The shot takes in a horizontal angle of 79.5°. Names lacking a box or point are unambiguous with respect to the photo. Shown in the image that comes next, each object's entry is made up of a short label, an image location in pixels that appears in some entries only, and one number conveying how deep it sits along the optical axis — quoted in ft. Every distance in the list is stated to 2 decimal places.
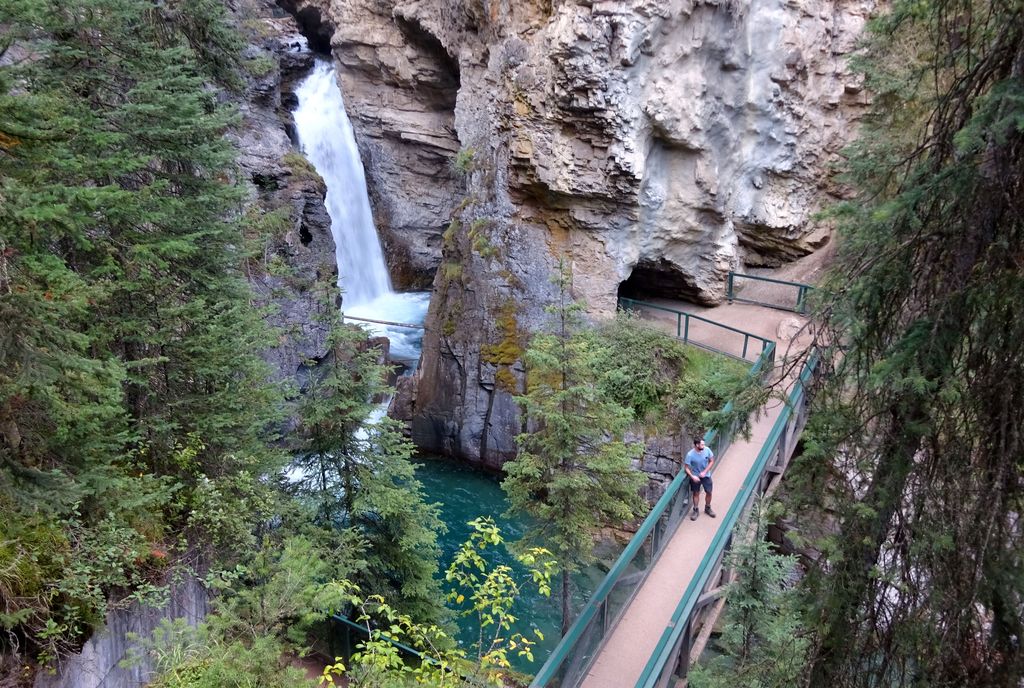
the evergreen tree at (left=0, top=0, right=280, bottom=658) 17.54
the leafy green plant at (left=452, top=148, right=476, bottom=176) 60.59
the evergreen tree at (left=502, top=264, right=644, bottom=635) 32.91
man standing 33.04
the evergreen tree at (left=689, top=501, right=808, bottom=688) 25.62
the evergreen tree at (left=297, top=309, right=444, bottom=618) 32.78
